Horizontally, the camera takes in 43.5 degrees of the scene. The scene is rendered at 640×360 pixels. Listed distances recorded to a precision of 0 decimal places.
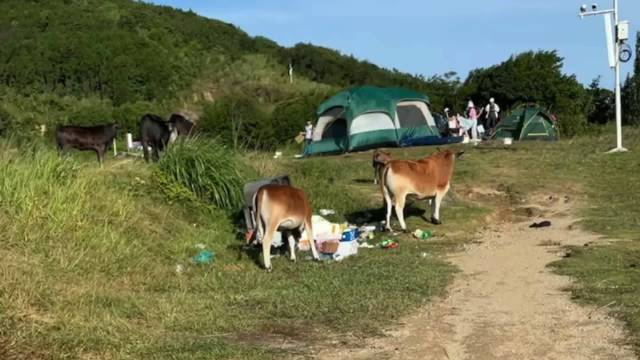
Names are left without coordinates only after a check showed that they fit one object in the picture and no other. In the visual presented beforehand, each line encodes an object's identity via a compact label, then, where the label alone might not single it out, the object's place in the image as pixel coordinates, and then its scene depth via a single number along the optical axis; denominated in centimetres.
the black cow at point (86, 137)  1675
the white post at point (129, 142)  2445
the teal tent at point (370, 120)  2541
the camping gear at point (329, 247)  1084
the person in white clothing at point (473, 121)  2847
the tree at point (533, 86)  4134
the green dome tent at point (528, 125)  2884
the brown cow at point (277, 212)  999
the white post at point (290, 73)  6776
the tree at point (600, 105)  4425
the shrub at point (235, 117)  3841
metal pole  2109
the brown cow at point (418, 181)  1355
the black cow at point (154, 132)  1636
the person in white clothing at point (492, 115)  3194
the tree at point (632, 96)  3802
